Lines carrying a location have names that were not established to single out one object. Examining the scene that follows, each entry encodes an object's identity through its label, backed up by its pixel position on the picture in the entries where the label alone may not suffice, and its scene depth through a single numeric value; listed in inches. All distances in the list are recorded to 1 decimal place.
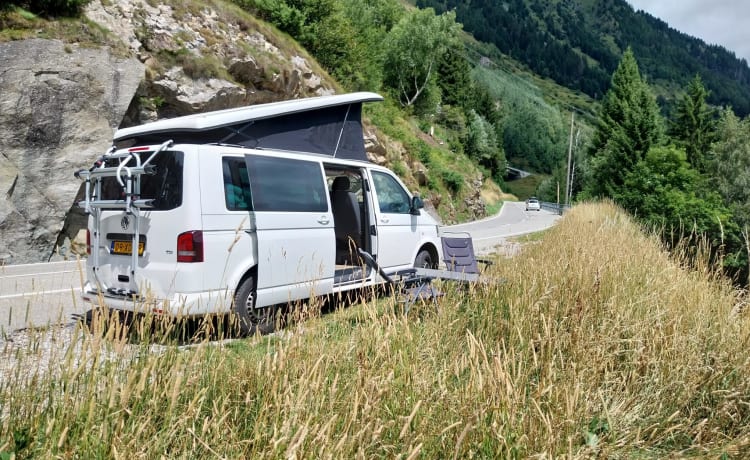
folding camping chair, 268.4
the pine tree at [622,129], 1568.7
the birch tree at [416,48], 1758.1
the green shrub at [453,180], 1224.8
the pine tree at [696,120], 1840.6
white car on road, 2384.4
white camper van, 187.8
